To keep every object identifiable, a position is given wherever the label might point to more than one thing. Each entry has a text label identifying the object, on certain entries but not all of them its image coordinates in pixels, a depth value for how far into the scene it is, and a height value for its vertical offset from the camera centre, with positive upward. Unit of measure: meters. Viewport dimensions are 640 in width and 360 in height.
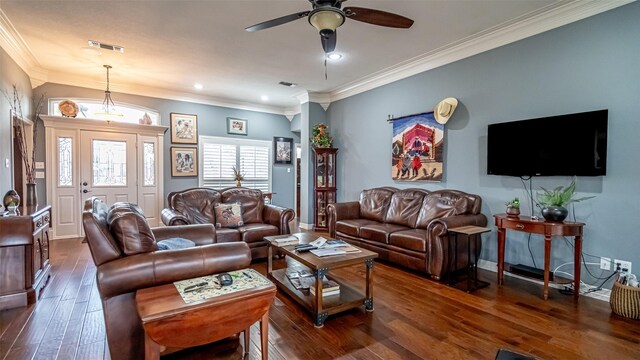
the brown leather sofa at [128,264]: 1.74 -0.57
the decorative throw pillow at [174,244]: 2.12 -0.53
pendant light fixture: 5.37 +1.27
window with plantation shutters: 6.68 +0.26
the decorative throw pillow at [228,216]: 4.15 -0.61
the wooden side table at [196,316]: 1.48 -0.76
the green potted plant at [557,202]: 2.82 -0.27
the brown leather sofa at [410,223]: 3.31 -0.70
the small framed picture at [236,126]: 6.93 +1.09
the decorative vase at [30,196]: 3.59 -0.30
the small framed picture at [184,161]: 6.26 +0.24
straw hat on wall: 4.06 +0.88
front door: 5.38 +0.10
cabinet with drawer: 2.61 -0.80
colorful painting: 4.34 +0.39
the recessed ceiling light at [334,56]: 4.23 +1.68
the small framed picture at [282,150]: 7.62 +0.58
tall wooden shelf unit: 6.07 -0.18
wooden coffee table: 2.34 -1.07
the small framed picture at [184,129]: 6.25 +0.93
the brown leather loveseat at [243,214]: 3.88 -0.57
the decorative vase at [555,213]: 2.82 -0.36
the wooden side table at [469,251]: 3.12 -0.88
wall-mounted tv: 2.83 +0.30
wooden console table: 2.76 -0.53
